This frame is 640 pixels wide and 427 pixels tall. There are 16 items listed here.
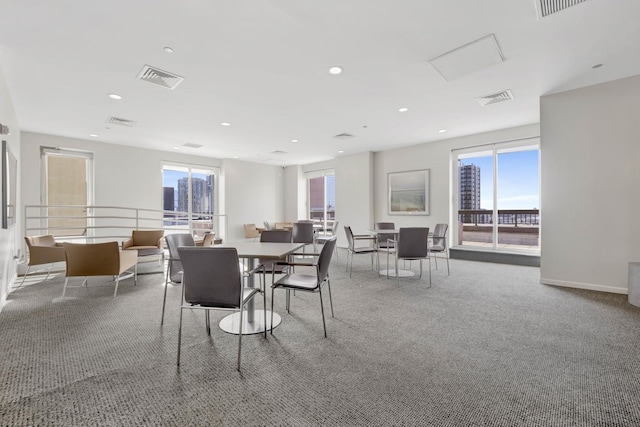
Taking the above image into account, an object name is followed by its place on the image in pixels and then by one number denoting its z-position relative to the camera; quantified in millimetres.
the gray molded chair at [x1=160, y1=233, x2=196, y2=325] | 2746
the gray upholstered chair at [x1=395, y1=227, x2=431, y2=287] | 4223
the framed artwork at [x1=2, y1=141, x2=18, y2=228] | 3246
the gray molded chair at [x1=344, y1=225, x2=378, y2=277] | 4824
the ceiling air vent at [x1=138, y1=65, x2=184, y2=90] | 3365
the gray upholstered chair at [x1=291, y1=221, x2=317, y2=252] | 5113
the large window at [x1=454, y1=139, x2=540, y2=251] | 6008
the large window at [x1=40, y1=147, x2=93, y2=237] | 6301
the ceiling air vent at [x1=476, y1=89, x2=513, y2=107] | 4152
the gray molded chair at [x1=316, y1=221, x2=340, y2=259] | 9316
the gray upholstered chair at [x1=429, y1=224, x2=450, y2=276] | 4948
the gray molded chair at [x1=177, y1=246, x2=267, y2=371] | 1955
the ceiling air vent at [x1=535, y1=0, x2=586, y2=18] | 2295
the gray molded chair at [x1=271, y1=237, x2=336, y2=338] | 2486
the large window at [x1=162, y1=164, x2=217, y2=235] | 8148
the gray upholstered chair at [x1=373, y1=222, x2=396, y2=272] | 5047
